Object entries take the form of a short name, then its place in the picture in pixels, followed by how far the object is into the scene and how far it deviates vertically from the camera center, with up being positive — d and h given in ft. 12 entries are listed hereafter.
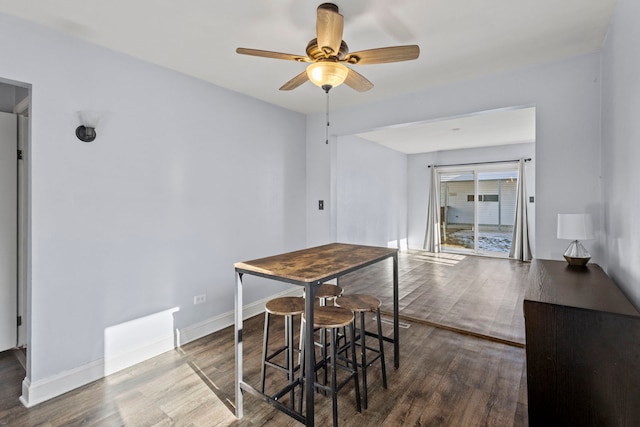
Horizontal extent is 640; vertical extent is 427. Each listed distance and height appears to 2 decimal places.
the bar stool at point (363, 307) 6.81 -2.20
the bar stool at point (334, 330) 5.94 -2.39
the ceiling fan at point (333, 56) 5.62 +3.00
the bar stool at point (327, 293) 8.17 -2.18
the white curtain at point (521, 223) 22.04 -0.80
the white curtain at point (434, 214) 25.63 -0.22
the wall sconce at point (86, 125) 7.58 +2.09
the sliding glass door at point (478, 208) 23.35 +0.27
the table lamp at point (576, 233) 7.33 -0.50
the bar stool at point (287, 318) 6.82 -2.48
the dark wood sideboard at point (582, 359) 4.29 -2.15
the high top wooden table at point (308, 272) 5.48 -1.18
